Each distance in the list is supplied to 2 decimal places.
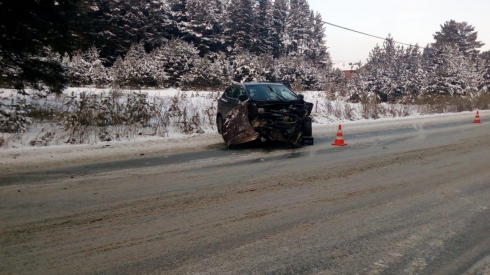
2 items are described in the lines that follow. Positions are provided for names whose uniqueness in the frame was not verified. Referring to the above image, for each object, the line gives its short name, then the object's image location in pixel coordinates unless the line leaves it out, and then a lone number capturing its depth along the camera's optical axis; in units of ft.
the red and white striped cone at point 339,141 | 32.78
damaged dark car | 29.22
